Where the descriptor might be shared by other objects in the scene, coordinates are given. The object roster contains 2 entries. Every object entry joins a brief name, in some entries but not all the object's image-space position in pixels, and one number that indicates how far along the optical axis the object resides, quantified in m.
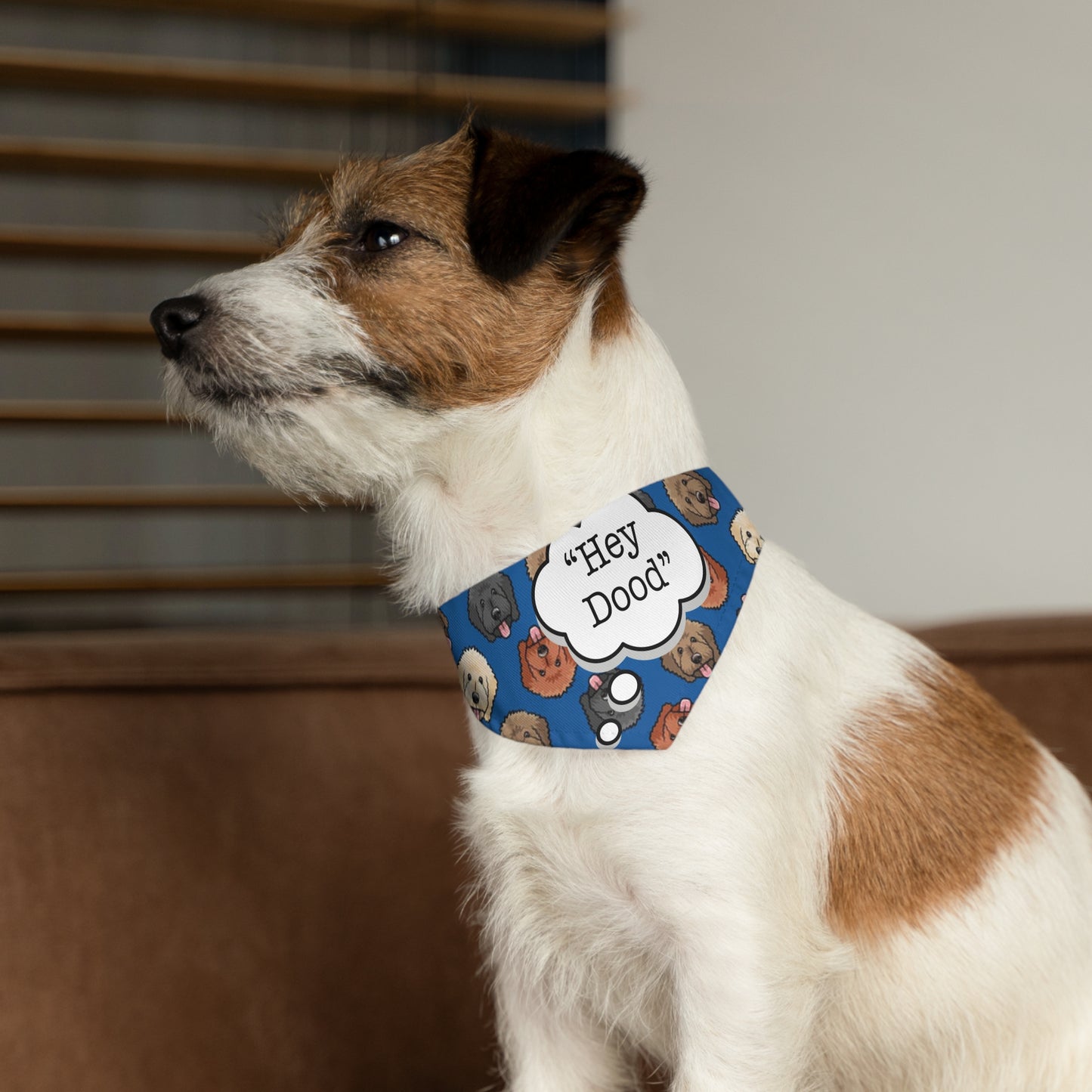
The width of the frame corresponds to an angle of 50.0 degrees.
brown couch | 1.42
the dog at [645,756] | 0.98
